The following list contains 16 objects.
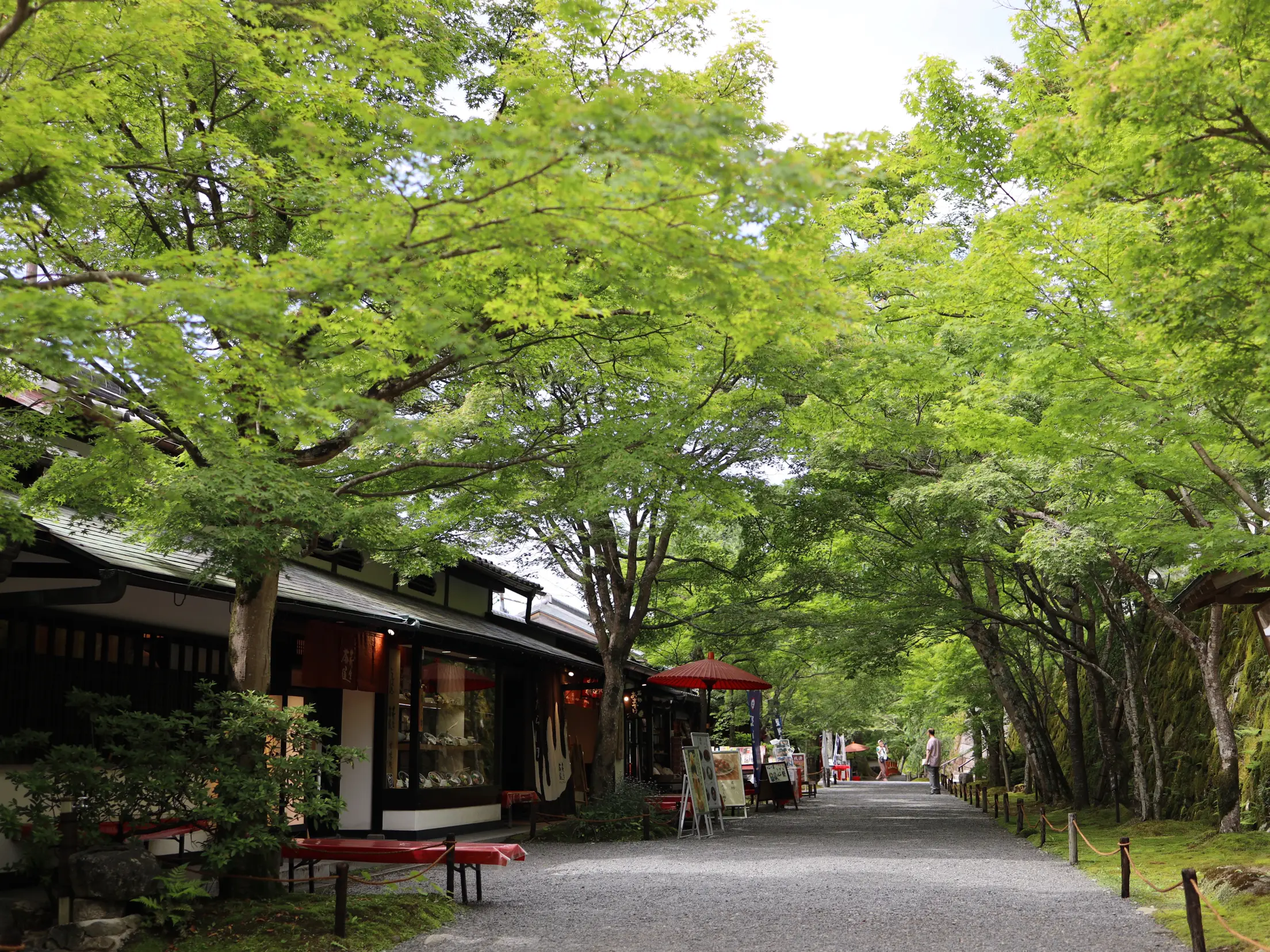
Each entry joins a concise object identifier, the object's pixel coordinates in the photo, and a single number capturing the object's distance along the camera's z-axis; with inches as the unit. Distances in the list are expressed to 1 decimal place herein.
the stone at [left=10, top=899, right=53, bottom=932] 287.6
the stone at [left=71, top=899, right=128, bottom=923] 279.9
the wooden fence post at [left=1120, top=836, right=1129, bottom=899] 386.6
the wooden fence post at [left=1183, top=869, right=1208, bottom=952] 256.1
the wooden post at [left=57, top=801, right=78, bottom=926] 280.8
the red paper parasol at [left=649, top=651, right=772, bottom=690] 737.0
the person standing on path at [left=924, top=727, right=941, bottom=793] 1517.0
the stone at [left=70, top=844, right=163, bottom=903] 281.9
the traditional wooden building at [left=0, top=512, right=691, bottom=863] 385.4
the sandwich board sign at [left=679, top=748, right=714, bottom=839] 680.4
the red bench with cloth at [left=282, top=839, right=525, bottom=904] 373.1
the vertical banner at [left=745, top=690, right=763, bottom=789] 1002.1
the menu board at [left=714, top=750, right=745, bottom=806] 802.2
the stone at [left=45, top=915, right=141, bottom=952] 273.0
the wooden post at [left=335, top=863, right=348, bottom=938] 303.7
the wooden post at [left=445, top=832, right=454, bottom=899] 380.5
